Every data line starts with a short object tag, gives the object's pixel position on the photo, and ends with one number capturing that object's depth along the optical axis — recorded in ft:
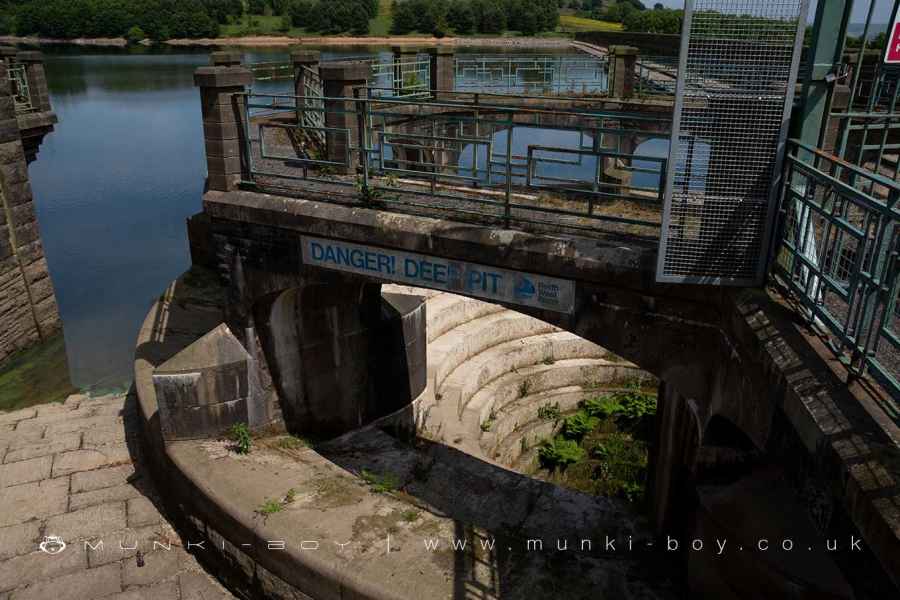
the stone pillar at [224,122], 23.94
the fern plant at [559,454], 36.86
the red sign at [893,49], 18.24
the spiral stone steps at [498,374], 34.68
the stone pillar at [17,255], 40.81
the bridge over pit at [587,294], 12.25
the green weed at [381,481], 23.48
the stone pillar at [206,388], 24.22
